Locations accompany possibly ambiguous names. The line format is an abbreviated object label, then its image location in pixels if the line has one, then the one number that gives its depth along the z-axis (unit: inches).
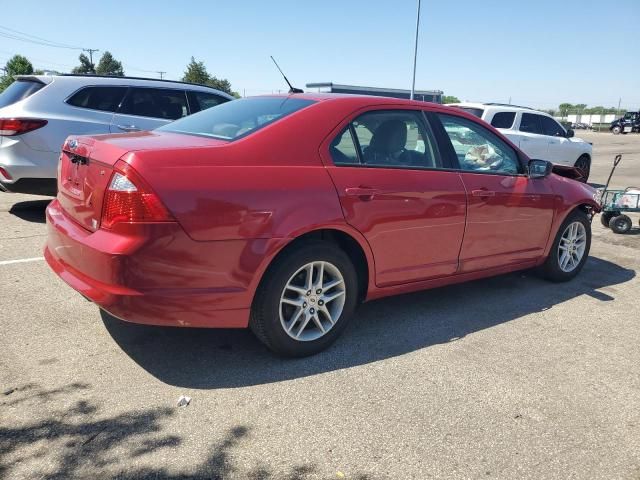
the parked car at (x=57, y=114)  246.7
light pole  1089.4
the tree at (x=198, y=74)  2532.0
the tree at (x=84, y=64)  3001.5
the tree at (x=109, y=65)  3506.4
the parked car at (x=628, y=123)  1993.2
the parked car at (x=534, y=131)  450.9
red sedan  114.3
